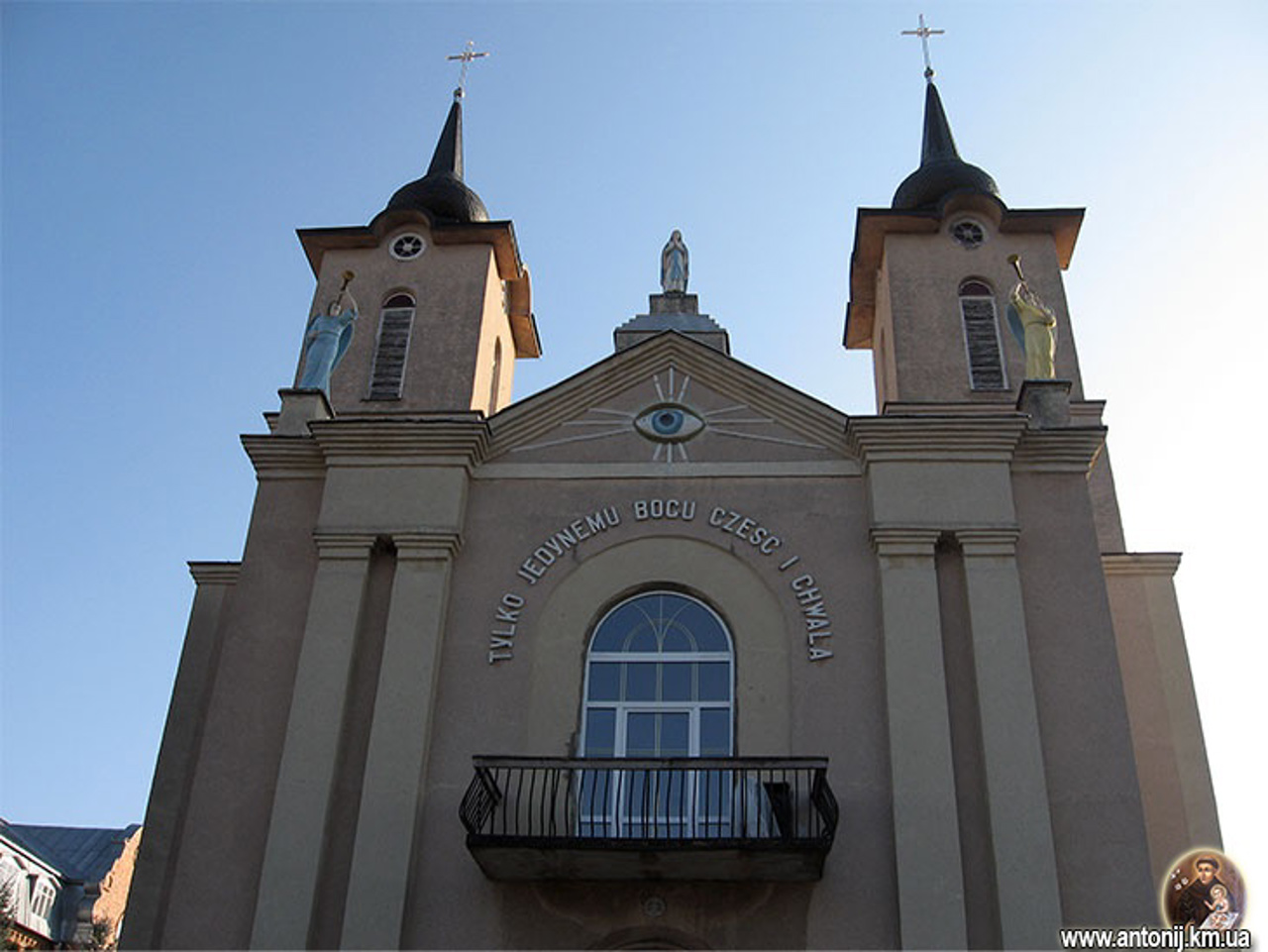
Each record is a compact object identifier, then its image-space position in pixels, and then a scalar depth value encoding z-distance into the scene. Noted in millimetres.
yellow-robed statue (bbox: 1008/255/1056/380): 16781
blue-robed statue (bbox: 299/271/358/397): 17625
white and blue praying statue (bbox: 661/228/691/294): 20094
